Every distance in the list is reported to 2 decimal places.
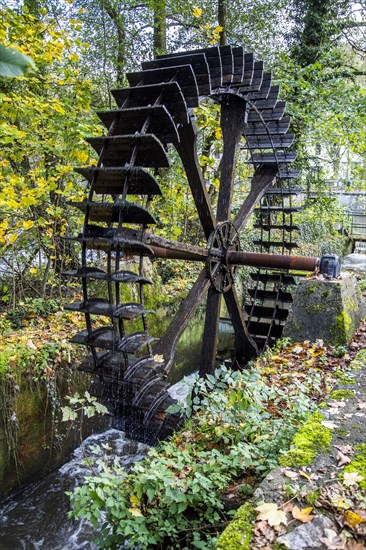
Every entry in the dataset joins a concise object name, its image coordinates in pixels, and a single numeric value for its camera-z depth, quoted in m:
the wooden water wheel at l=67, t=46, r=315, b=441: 3.24
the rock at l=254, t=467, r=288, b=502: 1.63
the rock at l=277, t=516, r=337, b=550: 1.37
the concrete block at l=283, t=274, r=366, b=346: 3.83
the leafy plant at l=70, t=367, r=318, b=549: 1.91
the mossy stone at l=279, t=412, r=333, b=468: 1.86
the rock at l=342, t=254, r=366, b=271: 10.49
